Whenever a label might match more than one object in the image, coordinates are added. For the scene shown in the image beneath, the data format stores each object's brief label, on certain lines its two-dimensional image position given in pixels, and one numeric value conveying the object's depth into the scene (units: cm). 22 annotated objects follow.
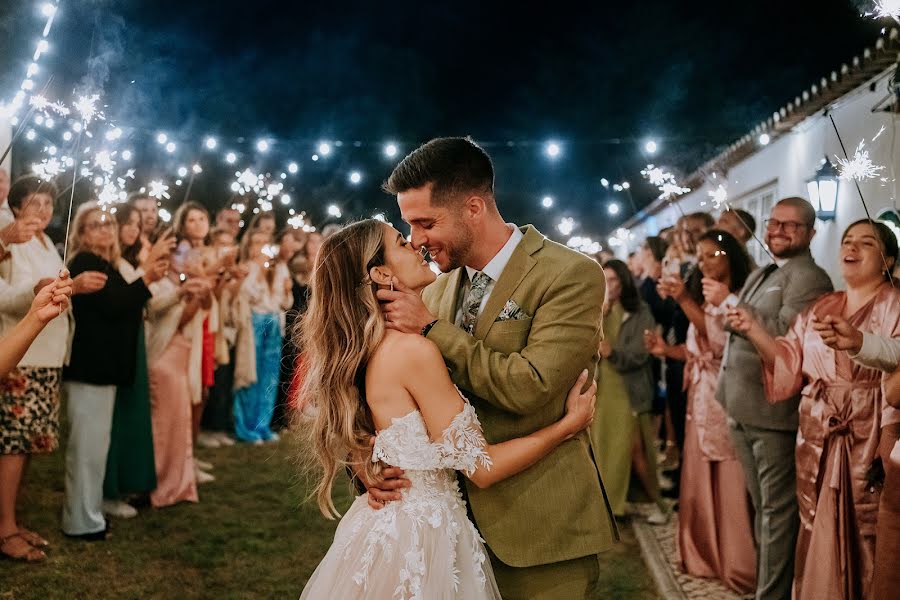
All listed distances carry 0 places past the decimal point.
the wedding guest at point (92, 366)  516
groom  232
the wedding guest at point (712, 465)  475
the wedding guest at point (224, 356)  805
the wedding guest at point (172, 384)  625
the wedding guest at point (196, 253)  667
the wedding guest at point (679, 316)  660
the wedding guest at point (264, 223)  935
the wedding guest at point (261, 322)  927
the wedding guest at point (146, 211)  609
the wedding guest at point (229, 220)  826
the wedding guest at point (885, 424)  275
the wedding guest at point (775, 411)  396
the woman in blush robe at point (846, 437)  326
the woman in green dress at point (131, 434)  578
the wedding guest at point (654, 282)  736
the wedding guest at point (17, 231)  427
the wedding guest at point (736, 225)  543
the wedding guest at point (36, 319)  295
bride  232
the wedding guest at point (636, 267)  919
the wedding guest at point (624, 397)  621
